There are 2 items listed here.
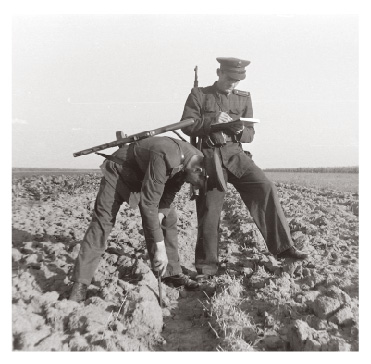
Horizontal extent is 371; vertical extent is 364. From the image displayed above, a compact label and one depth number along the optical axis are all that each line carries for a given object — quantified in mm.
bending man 2947
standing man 3527
